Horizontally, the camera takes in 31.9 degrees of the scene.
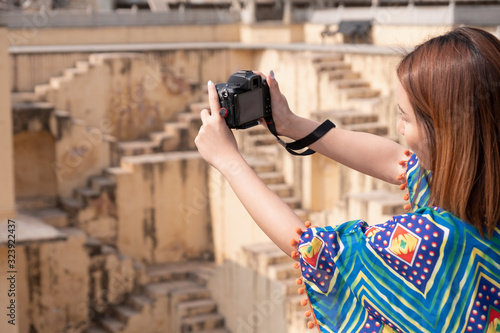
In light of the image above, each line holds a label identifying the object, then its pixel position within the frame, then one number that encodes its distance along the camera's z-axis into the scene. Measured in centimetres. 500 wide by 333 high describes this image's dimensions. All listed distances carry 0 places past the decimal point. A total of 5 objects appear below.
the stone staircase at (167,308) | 1295
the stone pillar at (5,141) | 986
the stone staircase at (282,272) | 1020
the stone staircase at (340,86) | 1453
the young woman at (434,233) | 191
